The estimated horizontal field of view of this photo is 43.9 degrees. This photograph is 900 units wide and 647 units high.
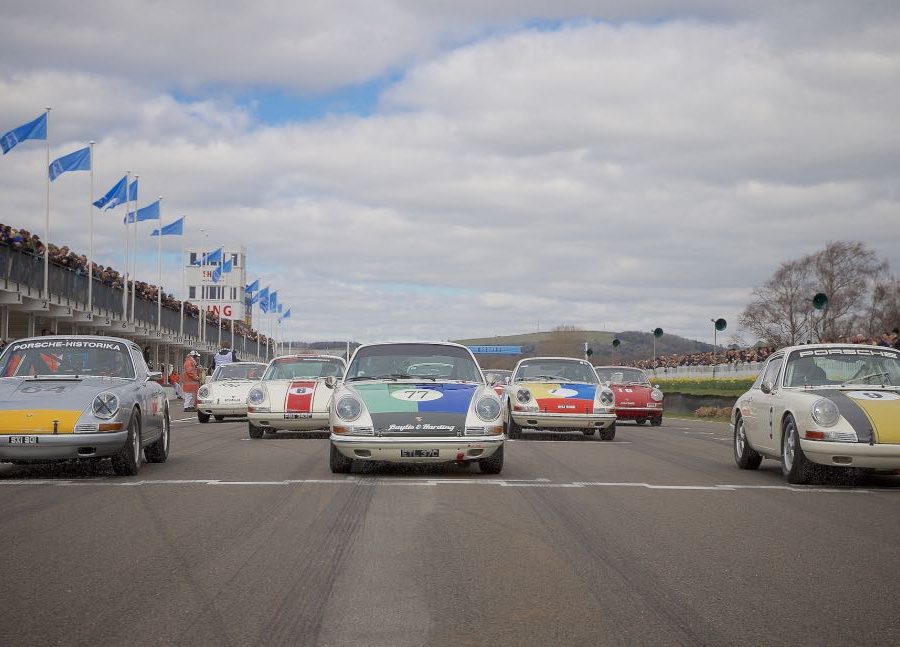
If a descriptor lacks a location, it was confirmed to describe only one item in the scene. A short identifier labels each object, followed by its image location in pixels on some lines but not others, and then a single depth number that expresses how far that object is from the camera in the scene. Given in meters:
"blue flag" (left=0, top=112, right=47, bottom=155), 31.83
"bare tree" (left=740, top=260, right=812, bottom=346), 80.98
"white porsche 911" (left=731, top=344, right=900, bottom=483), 11.28
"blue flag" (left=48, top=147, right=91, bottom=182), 35.75
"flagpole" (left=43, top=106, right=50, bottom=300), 30.98
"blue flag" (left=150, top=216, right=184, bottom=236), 52.47
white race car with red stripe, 18.41
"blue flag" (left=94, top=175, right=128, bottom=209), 42.12
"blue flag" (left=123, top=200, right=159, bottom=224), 47.81
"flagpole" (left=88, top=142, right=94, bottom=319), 35.69
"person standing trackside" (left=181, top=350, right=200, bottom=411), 32.66
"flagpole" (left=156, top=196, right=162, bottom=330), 48.56
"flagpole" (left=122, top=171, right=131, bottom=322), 40.72
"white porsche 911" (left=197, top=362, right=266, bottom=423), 25.72
